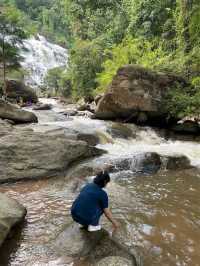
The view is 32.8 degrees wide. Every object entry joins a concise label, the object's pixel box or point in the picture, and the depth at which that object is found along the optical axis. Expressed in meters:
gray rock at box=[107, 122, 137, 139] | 14.75
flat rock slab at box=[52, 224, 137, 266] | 4.95
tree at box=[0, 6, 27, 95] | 23.02
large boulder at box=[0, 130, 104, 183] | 9.35
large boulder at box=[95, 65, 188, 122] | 16.08
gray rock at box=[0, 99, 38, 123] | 16.11
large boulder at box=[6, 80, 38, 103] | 29.88
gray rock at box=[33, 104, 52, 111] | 23.99
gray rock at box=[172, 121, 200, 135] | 15.75
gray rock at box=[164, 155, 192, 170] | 10.68
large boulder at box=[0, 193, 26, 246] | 5.27
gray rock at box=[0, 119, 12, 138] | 11.83
